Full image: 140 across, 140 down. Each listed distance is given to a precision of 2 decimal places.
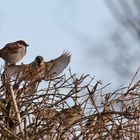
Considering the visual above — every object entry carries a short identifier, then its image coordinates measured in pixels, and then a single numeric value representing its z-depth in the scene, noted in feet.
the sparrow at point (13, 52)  47.47
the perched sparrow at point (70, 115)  24.49
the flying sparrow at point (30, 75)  27.53
